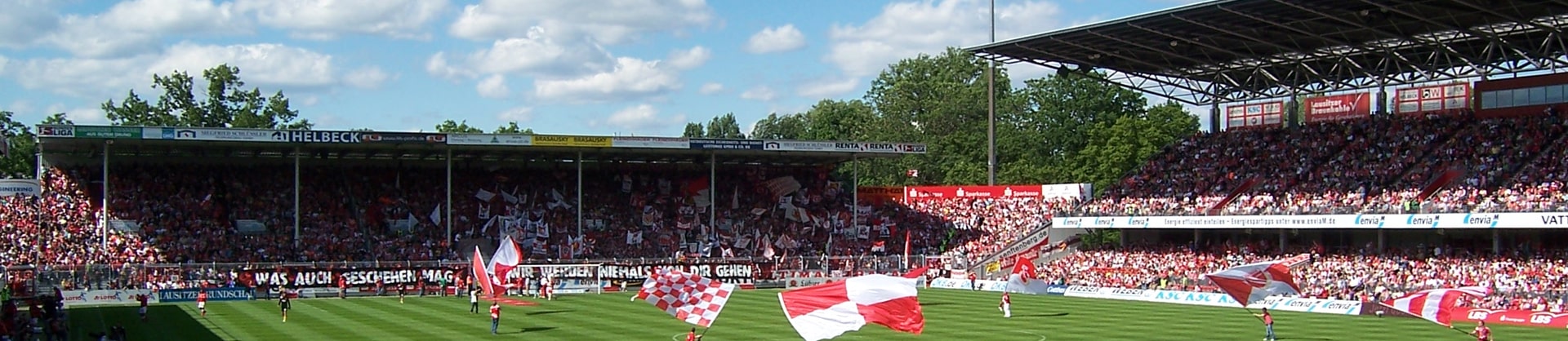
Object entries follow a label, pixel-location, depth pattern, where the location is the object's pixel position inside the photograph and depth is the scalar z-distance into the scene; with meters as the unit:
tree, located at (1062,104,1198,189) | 98.62
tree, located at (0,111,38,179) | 101.69
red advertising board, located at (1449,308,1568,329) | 43.38
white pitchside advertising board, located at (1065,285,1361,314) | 51.22
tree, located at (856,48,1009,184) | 118.38
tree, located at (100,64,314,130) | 113.19
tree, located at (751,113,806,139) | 155.00
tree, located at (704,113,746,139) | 158.25
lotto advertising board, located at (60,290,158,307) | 58.50
